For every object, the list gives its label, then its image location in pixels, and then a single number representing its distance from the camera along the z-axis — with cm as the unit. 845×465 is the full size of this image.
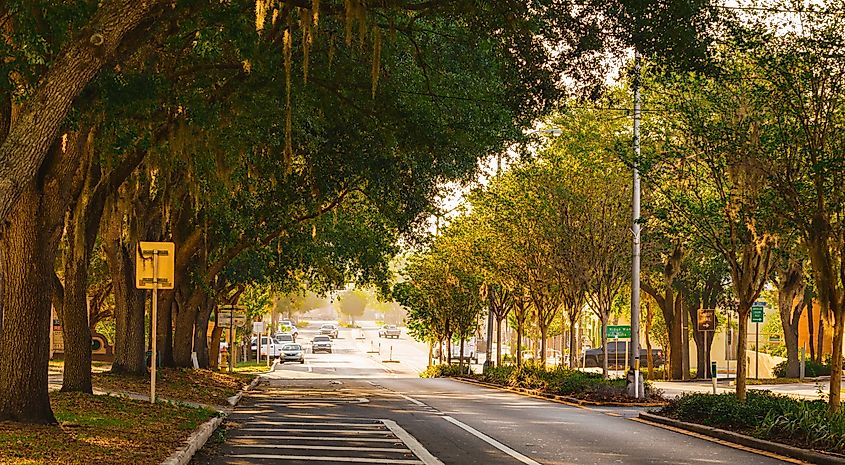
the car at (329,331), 14904
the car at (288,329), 13895
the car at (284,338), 10604
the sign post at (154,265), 1947
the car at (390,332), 15012
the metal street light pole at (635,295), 3052
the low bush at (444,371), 5672
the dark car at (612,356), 6903
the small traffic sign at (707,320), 4478
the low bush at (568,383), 3195
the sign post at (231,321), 4854
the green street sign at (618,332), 3922
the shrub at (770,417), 1684
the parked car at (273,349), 9475
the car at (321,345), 10750
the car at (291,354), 8431
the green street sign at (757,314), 4693
